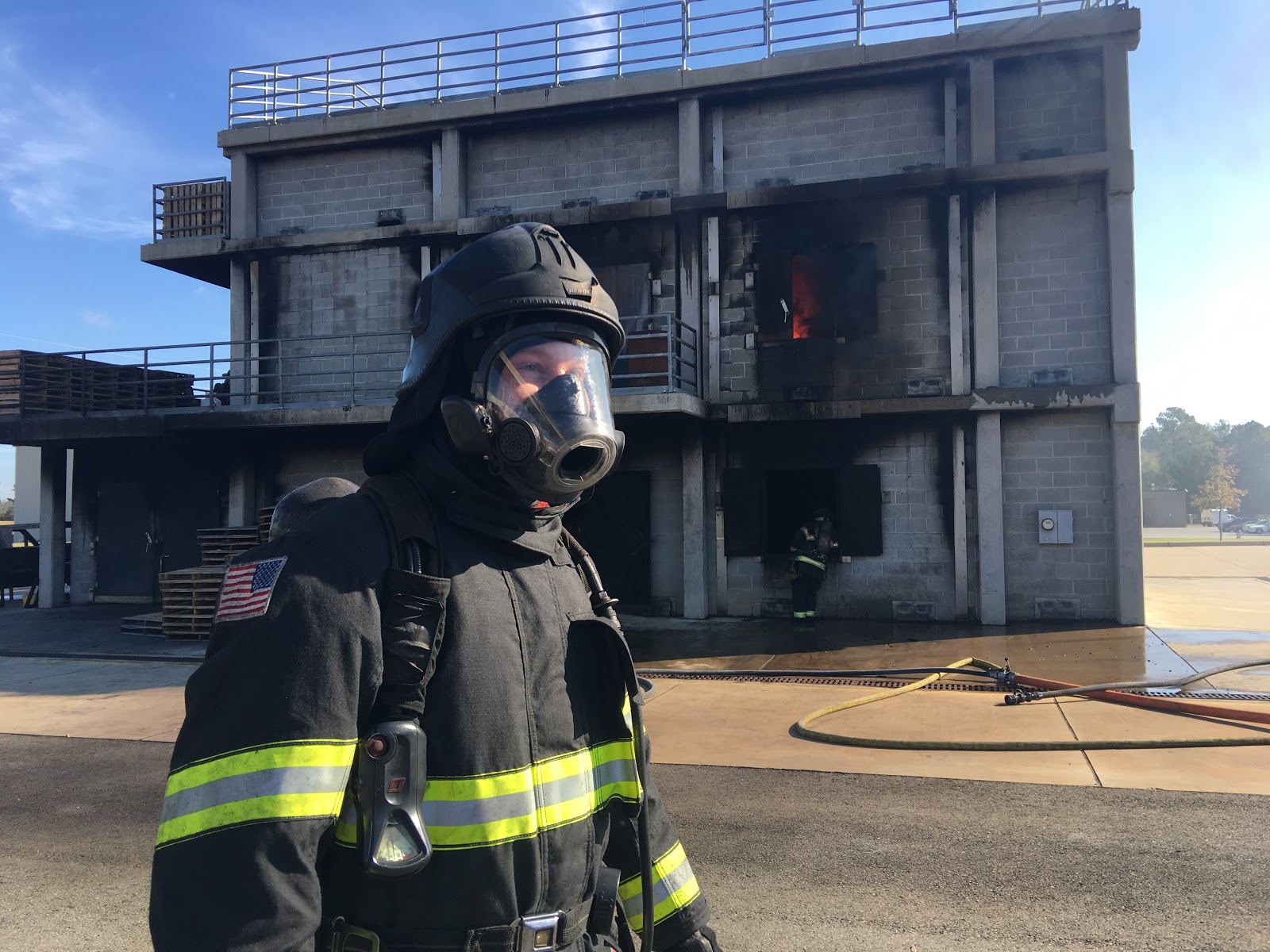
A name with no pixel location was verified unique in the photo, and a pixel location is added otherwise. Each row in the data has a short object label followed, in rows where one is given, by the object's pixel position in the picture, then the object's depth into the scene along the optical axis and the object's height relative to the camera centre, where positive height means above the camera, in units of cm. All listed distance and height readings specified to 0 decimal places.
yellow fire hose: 631 -176
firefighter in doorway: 1320 -79
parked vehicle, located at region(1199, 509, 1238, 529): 7252 -155
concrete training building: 1302 +333
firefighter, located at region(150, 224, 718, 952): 136 -33
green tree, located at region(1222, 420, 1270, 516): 10669 +500
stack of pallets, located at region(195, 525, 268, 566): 1421 -47
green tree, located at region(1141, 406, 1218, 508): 8269 +554
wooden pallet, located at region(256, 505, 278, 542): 1354 -15
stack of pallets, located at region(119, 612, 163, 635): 1330 -167
